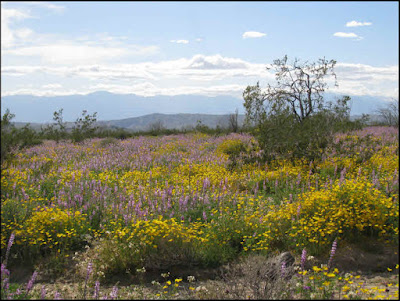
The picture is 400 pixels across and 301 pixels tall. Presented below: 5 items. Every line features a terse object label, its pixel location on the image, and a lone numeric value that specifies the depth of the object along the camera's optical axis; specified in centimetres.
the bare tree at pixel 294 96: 1844
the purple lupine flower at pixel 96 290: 397
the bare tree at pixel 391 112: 2643
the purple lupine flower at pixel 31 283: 391
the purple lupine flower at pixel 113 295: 380
